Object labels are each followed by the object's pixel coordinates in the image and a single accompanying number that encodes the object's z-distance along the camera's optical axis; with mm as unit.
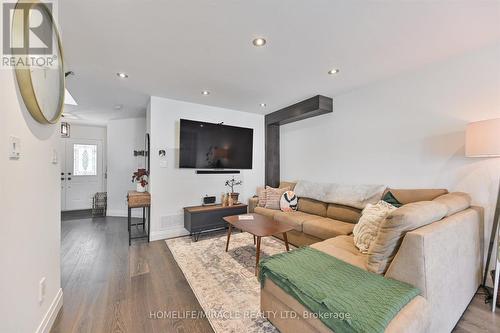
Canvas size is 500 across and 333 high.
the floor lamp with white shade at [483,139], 1735
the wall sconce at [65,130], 4988
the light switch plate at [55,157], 1596
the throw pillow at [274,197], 3652
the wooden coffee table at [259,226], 2330
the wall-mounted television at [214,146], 3439
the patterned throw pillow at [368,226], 1853
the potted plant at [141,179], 3612
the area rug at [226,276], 1598
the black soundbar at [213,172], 3795
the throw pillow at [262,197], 3779
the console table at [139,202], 3162
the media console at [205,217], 3254
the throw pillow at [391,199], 2432
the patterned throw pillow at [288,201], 3534
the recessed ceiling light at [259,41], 1892
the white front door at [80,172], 5395
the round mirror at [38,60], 1049
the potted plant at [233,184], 3980
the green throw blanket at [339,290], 1026
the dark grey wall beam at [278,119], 3408
